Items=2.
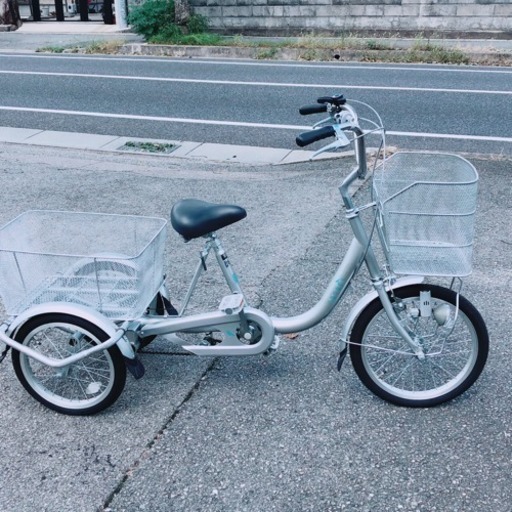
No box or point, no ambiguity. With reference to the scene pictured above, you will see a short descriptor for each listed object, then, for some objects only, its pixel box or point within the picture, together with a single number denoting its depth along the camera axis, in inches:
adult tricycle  112.3
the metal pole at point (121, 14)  874.8
